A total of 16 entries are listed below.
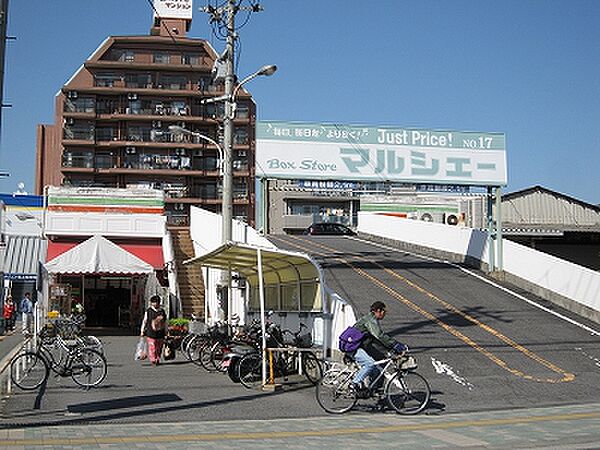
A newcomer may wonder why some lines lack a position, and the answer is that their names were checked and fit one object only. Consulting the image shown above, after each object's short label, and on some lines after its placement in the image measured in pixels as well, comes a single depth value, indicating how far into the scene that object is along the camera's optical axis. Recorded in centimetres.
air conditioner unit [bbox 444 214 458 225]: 4796
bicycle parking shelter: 1429
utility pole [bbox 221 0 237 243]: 1894
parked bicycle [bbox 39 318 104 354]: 1605
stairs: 2869
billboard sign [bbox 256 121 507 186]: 2294
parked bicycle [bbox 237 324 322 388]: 1360
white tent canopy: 2508
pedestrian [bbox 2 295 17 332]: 3098
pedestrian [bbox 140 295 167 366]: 1789
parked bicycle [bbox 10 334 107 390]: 1305
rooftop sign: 7481
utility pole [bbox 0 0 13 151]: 905
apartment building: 6738
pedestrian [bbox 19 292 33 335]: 1989
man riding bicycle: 1079
